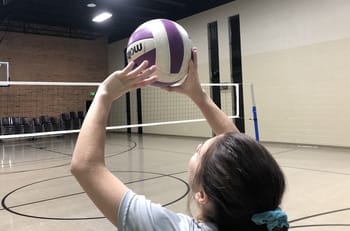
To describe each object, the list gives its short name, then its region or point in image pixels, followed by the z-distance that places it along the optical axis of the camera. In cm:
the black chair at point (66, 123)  1312
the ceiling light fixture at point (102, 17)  1172
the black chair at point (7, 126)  1136
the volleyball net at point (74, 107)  1139
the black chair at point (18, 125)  1177
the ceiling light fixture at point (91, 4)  1065
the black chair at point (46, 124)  1247
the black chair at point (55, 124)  1278
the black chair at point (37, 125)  1216
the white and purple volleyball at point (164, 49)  147
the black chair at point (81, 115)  1357
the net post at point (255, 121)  588
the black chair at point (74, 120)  1331
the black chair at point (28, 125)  1191
